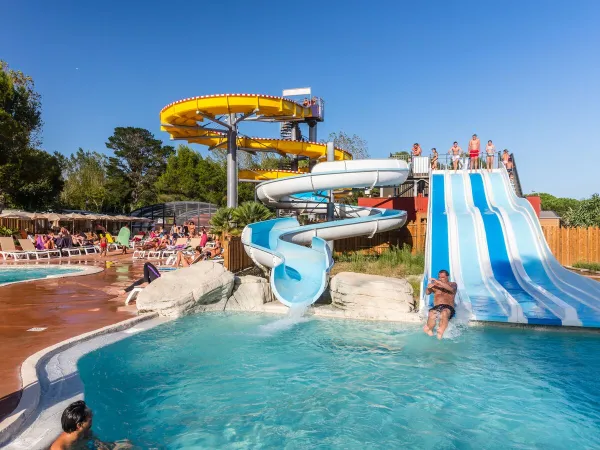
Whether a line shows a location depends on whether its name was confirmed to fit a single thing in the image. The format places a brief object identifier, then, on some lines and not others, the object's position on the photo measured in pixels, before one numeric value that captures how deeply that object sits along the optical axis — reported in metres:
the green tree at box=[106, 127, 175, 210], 46.34
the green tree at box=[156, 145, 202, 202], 40.91
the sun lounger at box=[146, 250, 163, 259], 16.30
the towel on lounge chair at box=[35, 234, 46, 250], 17.72
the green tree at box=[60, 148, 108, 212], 39.69
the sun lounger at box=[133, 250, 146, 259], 16.80
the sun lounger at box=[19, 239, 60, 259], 16.65
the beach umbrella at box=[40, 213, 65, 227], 19.76
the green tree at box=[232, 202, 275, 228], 12.83
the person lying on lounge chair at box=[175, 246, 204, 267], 11.55
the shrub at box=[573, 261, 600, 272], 11.68
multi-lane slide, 7.09
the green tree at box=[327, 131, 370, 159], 43.81
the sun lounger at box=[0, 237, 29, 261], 16.40
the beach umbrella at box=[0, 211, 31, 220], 18.44
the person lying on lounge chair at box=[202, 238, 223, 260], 11.91
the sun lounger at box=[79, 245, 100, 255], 18.84
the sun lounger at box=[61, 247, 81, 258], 17.89
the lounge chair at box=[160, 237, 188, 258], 15.97
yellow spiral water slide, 16.25
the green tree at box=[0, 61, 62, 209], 24.97
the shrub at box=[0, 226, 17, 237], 19.96
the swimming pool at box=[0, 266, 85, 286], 12.40
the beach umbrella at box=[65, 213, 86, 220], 21.23
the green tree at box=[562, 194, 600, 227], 22.58
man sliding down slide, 6.68
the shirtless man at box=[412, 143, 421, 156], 16.84
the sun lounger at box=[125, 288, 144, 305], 8.05
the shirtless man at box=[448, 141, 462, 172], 15.89
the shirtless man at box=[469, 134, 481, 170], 16.09
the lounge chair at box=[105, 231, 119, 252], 20.11
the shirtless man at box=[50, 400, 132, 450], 3.11
